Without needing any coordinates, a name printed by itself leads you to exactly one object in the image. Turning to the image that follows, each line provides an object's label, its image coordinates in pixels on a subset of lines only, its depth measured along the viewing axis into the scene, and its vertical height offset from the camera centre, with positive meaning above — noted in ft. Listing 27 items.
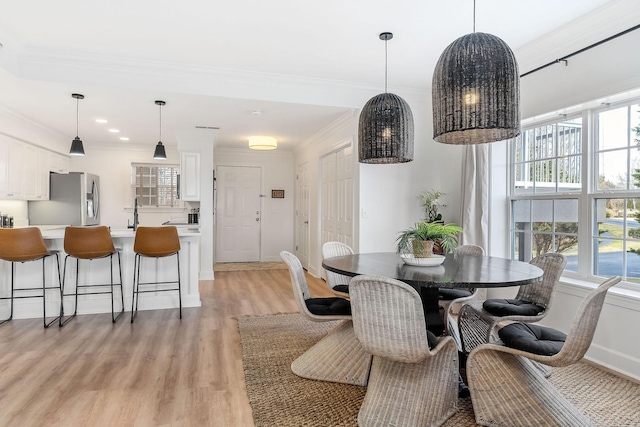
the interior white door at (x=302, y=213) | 22.82 -0.32
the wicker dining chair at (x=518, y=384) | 6.13 -2.94
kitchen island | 12.63 -2.35
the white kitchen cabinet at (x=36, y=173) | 17.58 +1.60
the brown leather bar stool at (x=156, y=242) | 12.34 -1.12
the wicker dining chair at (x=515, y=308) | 8.09 -2.15
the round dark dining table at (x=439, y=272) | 6.31 -1.18
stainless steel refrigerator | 19.77 +0.26
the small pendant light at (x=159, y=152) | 16.91 +2.41
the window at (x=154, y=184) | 24.16 +1.45
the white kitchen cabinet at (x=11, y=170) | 15.61 +1.56
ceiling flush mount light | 20.06 +3.38
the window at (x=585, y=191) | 9.12 +0.48
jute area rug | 6.63 -3.59
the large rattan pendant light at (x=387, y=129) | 8.55 +1.75
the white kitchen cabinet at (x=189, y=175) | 19.08 +1.59
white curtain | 12.51 +0.40
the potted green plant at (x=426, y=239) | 8.11 -0.66
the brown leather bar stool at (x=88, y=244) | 11.81 -1.12
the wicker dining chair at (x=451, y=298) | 8.93 -2.14
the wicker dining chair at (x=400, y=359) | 5.76 -2.60
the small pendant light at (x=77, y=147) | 14.69 +2.28
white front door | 25.22 -0.42
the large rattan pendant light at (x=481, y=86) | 5.82 +1.86
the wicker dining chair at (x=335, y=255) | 9.96 -1.56
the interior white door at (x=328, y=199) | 18.17 +0.43
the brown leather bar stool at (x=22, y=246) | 11.32 -1.15
